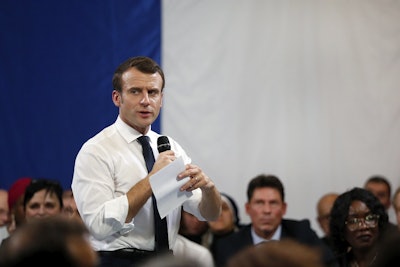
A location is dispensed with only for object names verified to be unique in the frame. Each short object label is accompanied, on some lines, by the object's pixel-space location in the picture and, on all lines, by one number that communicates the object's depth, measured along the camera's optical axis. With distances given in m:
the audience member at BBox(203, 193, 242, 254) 10.98
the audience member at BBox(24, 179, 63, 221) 9.58
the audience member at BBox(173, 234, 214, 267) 9.21
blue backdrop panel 12.11
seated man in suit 9.48
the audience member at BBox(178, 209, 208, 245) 10.64
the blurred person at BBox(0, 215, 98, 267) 2.94
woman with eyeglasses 7.94
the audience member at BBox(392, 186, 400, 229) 9.31
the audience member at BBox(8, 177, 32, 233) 9.67
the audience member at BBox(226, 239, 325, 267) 2.96
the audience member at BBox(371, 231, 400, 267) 3.01
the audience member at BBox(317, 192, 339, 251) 11.26
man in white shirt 6.06
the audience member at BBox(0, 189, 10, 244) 10.61
